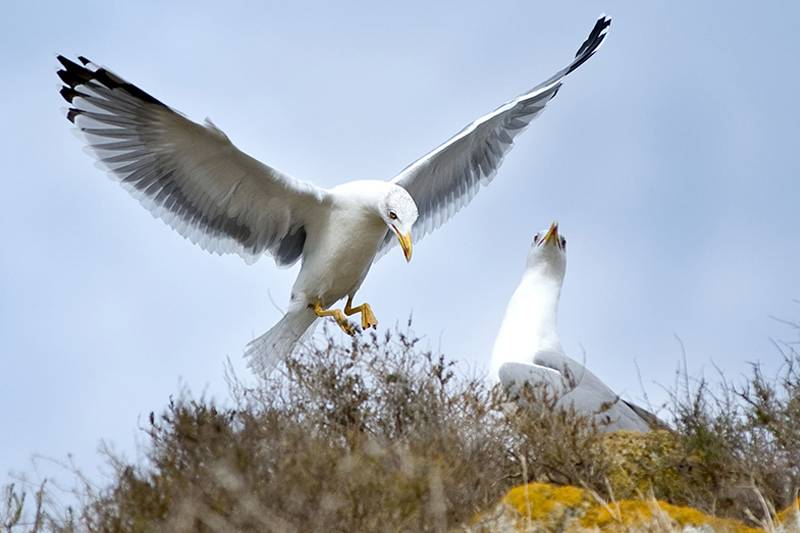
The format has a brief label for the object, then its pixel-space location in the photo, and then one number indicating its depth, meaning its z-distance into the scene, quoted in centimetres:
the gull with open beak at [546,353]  1592
